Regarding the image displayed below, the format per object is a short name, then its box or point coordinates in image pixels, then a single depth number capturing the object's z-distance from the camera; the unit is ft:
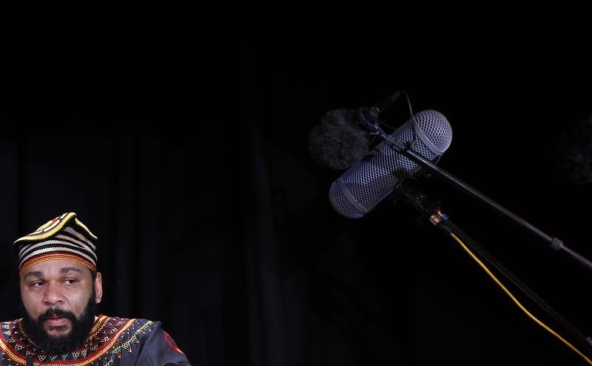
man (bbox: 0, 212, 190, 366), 17.00
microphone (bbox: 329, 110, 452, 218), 16.60
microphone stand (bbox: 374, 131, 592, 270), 16.11
